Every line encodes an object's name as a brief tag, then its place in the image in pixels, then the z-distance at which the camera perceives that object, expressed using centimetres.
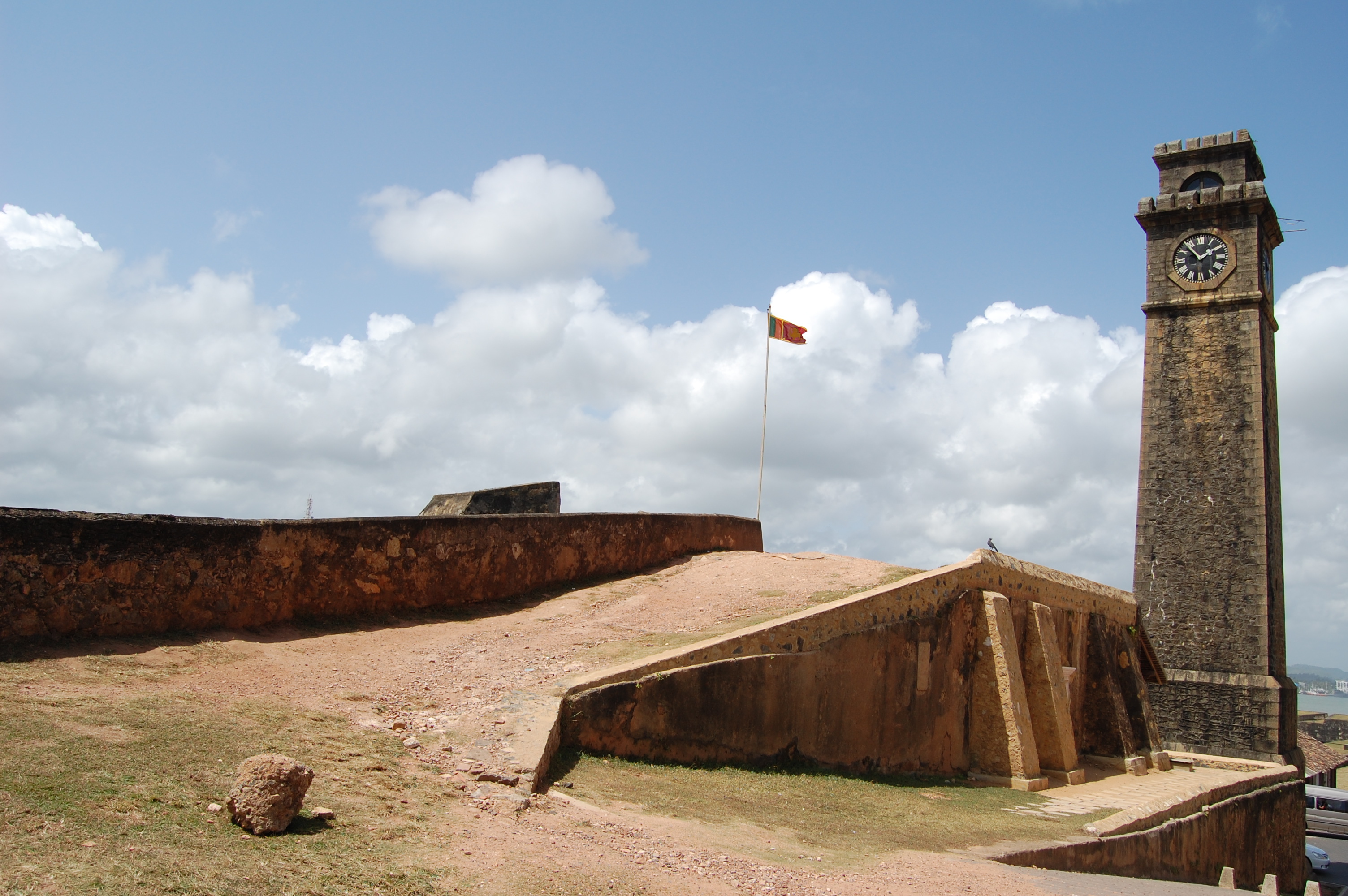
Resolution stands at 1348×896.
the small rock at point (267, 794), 423
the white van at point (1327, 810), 3331
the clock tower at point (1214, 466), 2453
